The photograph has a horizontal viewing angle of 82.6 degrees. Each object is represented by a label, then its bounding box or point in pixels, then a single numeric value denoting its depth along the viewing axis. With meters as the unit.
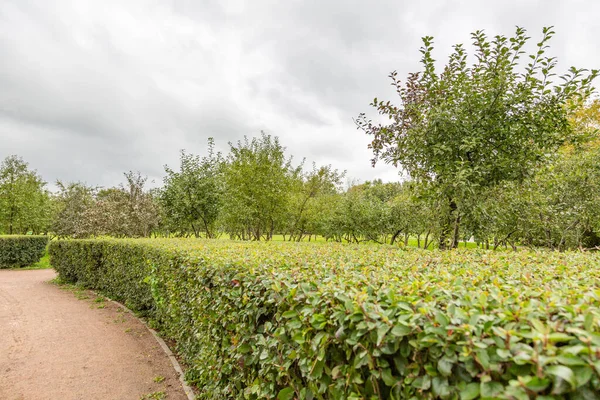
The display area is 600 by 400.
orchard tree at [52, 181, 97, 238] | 19.44
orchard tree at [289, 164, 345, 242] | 22.78
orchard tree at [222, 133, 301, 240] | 18.17
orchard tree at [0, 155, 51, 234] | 25.25
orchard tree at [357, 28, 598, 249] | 5.73
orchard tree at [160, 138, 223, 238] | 17.34
